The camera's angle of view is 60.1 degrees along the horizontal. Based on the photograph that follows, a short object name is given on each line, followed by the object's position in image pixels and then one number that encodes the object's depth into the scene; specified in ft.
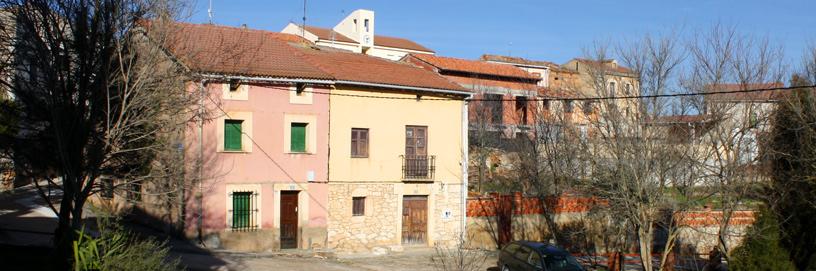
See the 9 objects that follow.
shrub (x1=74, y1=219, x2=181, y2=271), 32.27
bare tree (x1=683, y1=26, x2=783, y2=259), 68.49
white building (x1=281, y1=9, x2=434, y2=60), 172.96
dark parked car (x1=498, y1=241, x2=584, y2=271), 62.18
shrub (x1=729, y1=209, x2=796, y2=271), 57.16
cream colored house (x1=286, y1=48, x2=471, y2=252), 76.69
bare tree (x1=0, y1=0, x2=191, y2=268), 37.32
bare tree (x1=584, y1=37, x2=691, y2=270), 63.52
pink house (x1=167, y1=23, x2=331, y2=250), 68.74
